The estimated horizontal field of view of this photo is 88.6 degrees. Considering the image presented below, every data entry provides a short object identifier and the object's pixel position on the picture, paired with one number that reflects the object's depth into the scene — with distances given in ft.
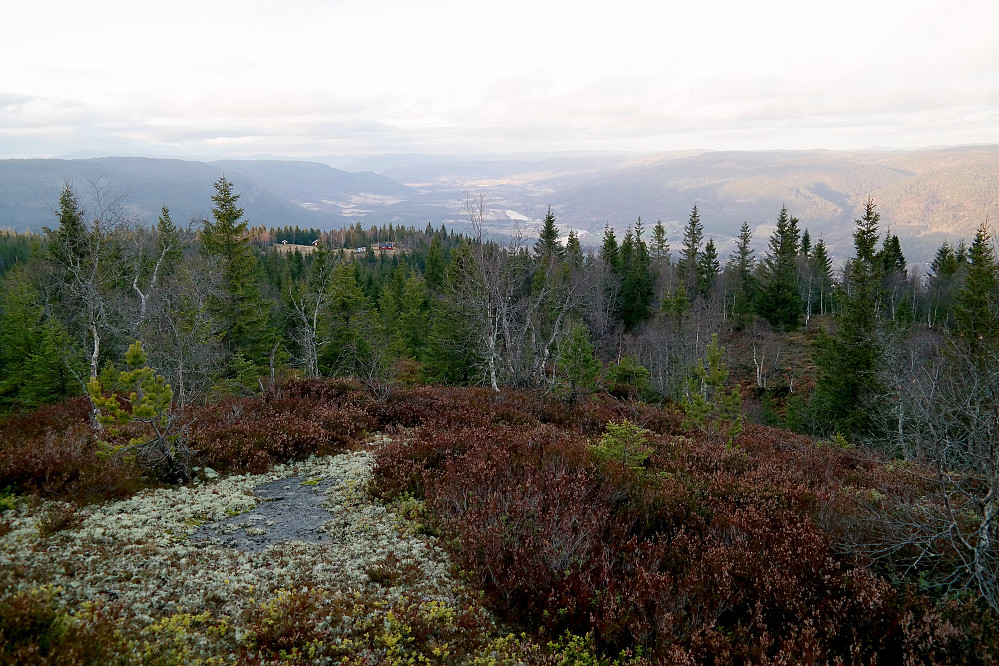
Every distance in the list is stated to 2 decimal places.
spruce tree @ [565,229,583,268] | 203.84
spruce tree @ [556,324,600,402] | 50.83
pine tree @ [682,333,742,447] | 45.52
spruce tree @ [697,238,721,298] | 213.25
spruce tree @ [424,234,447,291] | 223.92
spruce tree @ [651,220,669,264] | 233.14
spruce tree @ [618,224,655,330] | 203.98
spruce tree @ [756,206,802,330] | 193.34
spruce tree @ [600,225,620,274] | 206.55
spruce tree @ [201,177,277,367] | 102.58
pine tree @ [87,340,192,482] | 23.93
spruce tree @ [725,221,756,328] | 200.54
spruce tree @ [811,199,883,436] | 98.58
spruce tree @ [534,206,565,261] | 188.48
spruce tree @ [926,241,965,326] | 182.05
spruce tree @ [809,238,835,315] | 221.46
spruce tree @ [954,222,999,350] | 104.53
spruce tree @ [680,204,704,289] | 206.08
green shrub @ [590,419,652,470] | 28.35
